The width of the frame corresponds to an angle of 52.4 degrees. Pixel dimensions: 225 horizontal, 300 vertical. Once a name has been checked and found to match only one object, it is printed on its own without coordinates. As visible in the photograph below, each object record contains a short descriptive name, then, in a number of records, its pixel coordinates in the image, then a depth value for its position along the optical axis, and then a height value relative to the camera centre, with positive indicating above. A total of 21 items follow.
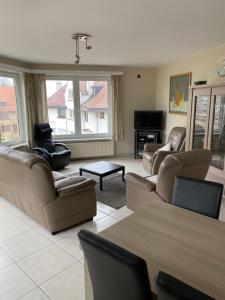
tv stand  5.93 -0.67
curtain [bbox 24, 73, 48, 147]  5.24 +0.29
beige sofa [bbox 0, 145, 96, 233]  2.49 -0.93
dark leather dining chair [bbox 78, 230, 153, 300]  0.87 -0.64
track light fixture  3.16 +1.06
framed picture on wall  5.06 +0.45
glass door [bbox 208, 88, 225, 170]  3.52 -0.27
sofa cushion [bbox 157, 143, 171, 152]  4.90 -0.76
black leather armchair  4.93 -0.82
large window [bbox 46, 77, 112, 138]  5.79 +0.14
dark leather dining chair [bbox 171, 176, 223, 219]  1.65 -0.62
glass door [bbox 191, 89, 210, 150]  3.71 -0.10
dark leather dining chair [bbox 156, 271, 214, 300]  0.71 -0.56
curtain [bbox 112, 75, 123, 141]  5.83 +0.03
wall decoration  3.85 +0.75
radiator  5.88 -0.94
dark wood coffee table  3.89 -1.00
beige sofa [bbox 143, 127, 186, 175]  4.34 -0.78
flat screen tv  5.82 -0.18
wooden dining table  1.06 -0.73
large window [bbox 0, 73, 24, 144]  4.91 +0.03
